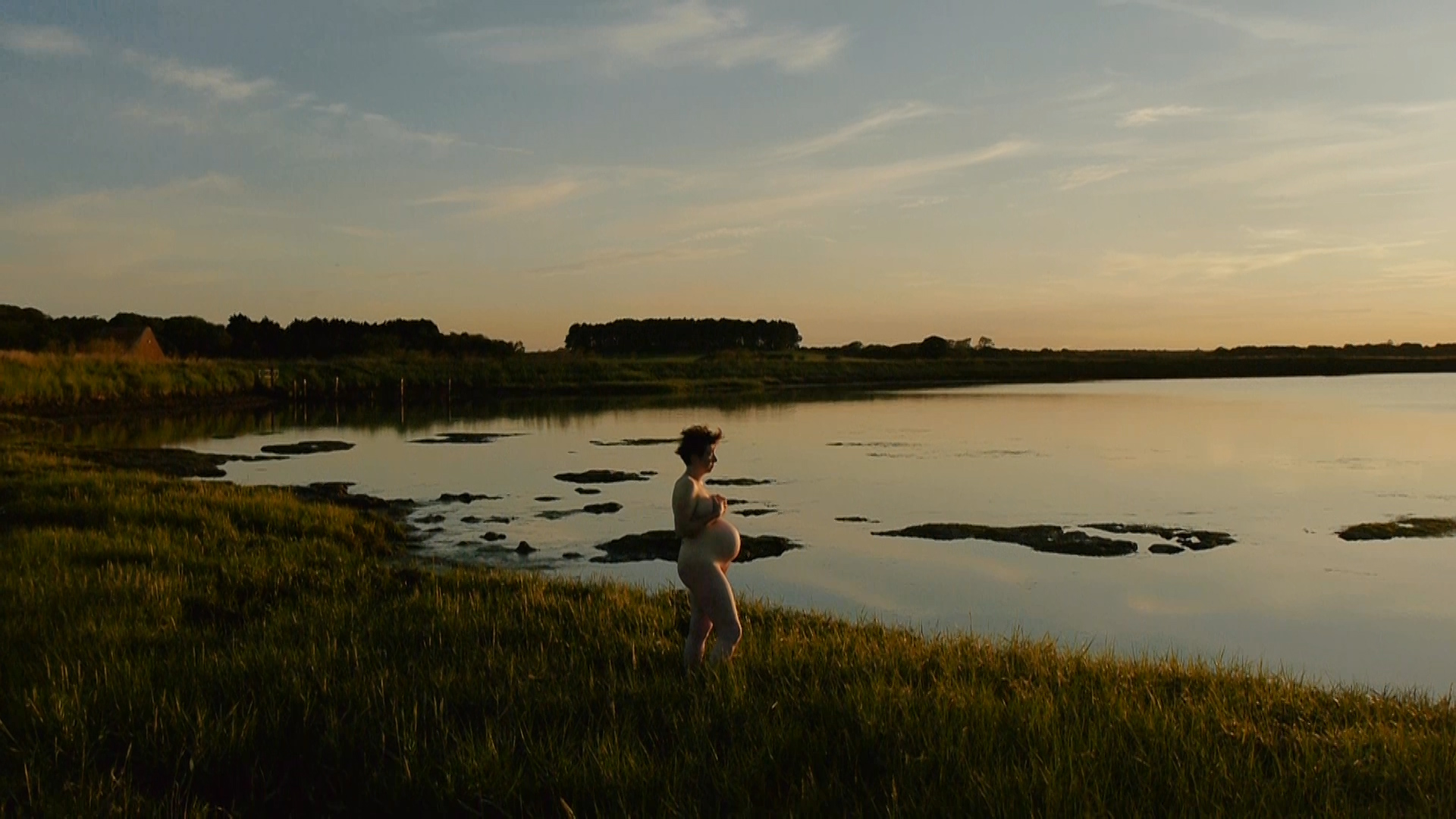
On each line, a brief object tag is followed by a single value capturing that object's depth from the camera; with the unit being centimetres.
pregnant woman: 625
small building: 6375
